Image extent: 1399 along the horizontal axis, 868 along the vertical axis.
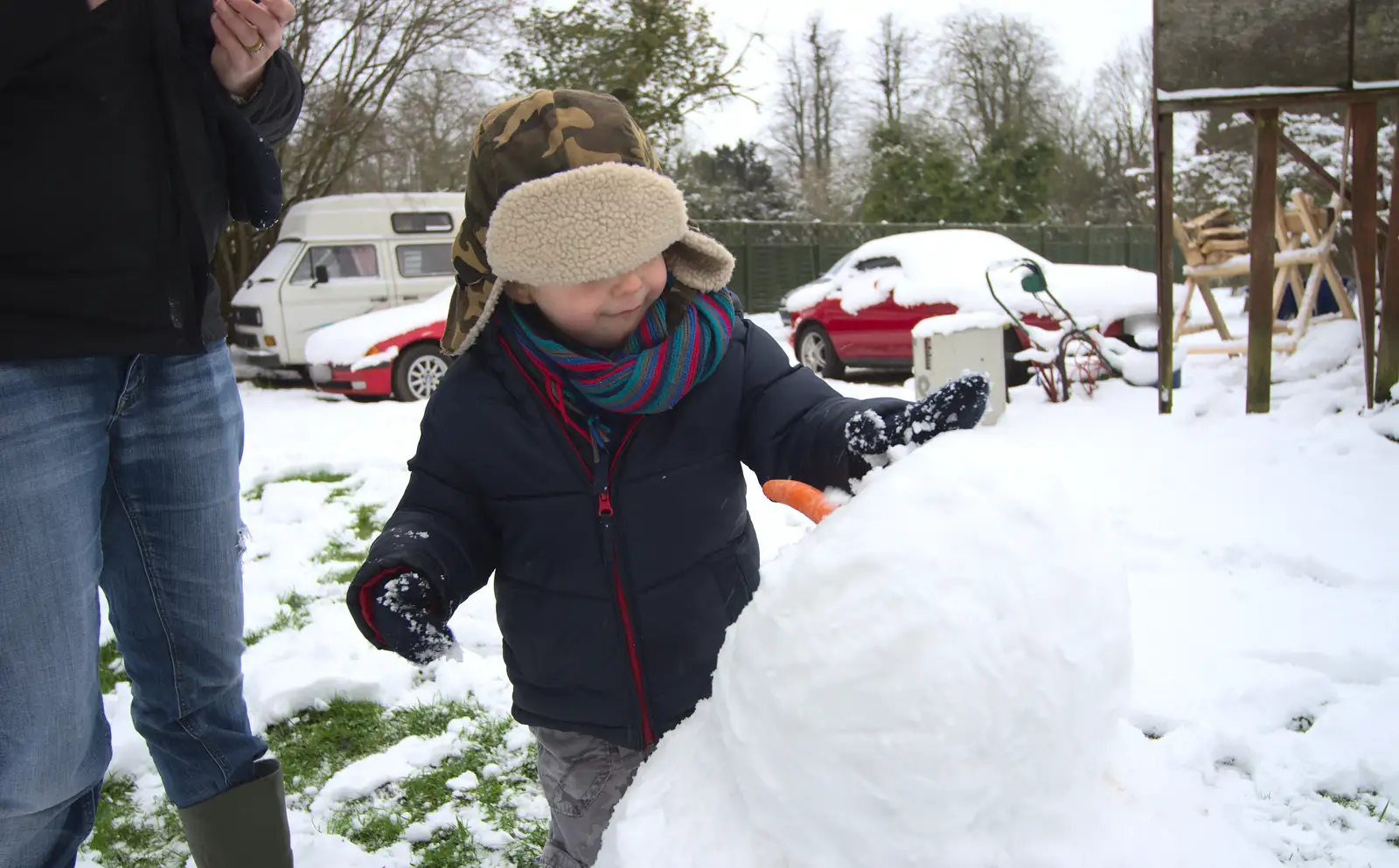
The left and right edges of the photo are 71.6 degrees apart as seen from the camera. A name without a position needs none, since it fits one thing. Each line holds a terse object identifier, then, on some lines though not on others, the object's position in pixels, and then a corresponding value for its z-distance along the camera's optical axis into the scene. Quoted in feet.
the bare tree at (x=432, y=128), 46.75
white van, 35.68
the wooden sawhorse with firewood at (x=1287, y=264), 21.49
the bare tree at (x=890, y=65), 105.19
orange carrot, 3.57
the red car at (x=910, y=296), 28.94
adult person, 4.59
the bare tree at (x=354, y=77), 42.55
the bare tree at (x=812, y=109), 108.47
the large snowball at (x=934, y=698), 2.58
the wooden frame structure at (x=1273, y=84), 16.28
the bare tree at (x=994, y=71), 101.14
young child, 4.90
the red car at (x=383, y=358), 30.96
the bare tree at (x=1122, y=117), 99.14
